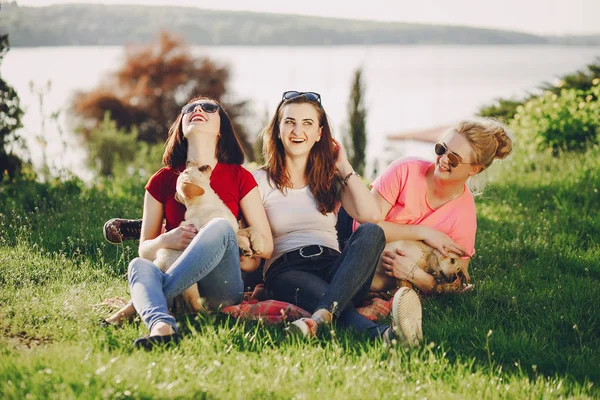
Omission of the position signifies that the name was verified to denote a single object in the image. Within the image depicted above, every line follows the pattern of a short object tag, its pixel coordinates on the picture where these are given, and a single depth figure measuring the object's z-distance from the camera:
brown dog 4.38
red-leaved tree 26.20
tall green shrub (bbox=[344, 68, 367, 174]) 21.42
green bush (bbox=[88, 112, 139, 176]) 21.83
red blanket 3.77
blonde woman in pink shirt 4.34
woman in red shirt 3.57
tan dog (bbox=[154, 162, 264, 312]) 3.75
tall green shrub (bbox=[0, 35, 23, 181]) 6.90
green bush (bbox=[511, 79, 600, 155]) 10.12
